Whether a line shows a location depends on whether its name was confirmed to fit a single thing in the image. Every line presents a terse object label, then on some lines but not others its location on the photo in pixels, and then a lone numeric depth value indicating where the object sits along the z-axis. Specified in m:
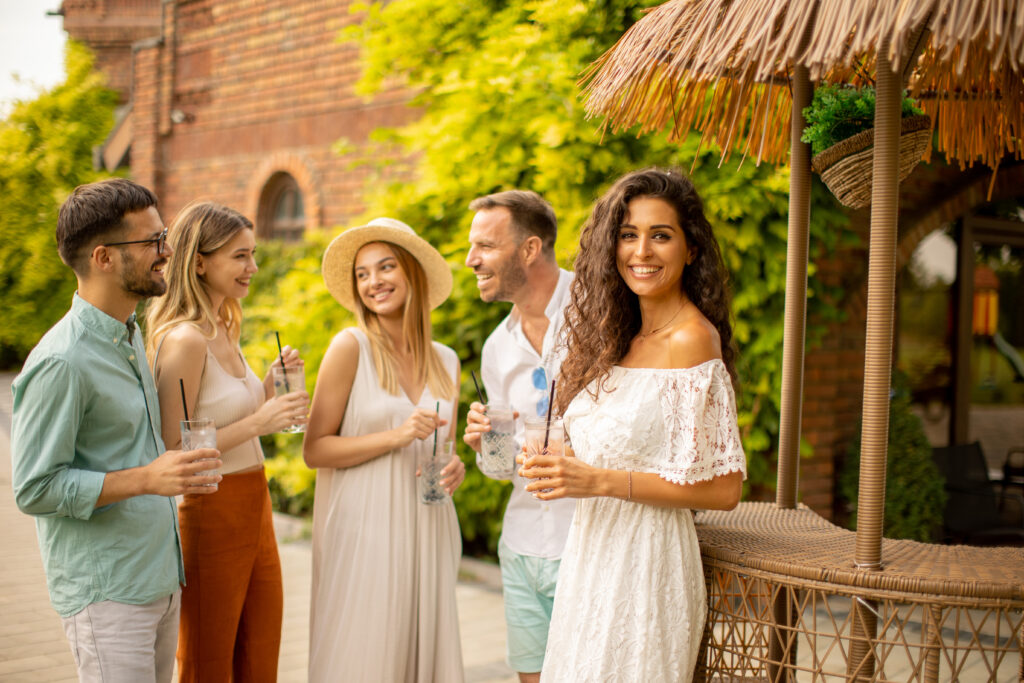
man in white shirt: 2.83
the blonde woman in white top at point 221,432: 2.80
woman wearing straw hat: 2.96
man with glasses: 2.20
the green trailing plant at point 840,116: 2.58
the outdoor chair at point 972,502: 5.64
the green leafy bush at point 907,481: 5.38
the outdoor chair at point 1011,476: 6.33
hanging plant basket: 2.44
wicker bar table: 1.96
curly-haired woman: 2.10
